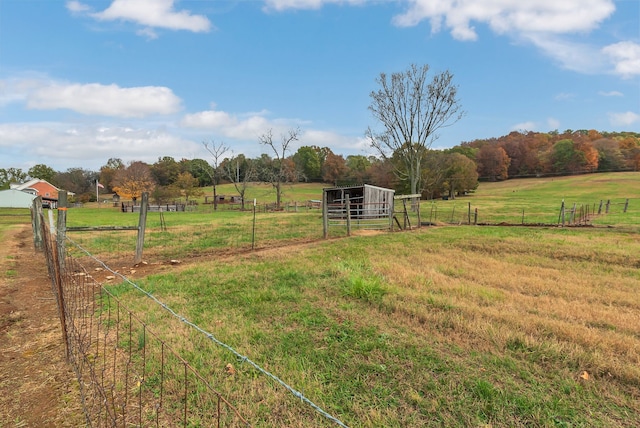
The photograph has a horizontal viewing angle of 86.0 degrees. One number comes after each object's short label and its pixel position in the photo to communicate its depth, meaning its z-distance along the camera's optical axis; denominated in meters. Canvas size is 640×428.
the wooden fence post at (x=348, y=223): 14.41
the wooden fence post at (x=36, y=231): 11.72
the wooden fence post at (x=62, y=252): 3.79
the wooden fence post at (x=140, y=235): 9.07
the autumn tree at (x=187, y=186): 60.50
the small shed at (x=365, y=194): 25.03
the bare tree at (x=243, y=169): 52.04
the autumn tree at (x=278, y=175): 50.40
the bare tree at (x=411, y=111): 29.42
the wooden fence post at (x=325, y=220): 13.88
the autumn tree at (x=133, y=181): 60.06
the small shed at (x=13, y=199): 56.61
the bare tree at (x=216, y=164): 52.42
